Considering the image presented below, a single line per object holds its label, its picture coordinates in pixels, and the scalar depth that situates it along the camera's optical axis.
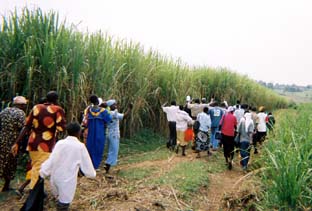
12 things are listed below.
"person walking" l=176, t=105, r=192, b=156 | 9.37
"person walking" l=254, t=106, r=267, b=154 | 10.57
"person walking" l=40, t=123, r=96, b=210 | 3.71
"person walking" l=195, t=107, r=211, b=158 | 9.29
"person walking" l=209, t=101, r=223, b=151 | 10.09
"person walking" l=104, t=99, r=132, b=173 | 6.86
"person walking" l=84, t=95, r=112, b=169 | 6.31
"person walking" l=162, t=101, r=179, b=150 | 9.57
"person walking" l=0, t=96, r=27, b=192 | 5.14
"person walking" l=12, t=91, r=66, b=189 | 4.56
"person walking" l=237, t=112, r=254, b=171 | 7.87
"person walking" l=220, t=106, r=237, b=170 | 8.10
